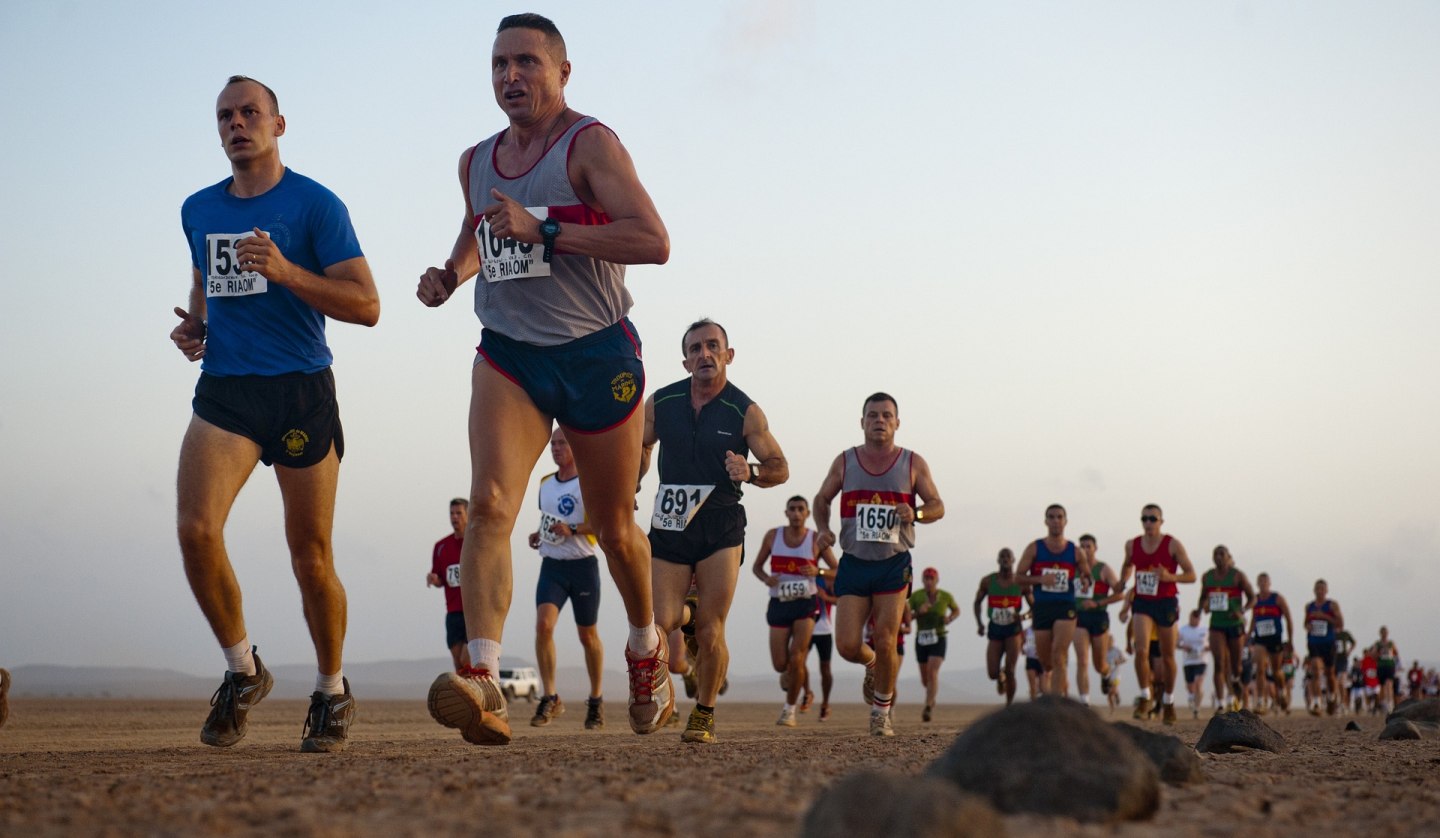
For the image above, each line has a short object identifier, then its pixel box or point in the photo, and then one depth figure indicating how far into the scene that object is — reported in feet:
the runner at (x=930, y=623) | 77.36
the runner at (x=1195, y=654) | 92.24
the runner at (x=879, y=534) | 36.29
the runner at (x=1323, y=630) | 93.30
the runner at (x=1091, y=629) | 64.44
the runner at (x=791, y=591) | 56.39
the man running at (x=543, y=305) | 19.85
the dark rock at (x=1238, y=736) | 24.53
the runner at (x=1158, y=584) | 61.31
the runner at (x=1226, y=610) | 72.28
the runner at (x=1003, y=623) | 72.84
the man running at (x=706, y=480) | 29.89
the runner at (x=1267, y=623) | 81.56
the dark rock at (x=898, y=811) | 9.28
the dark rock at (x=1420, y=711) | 37.50
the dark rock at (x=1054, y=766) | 11.69
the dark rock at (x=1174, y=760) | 14.99
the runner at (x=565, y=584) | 45.65
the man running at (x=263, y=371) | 21.21
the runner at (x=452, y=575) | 50.83
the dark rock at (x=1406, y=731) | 32.81
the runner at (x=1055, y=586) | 60.85
